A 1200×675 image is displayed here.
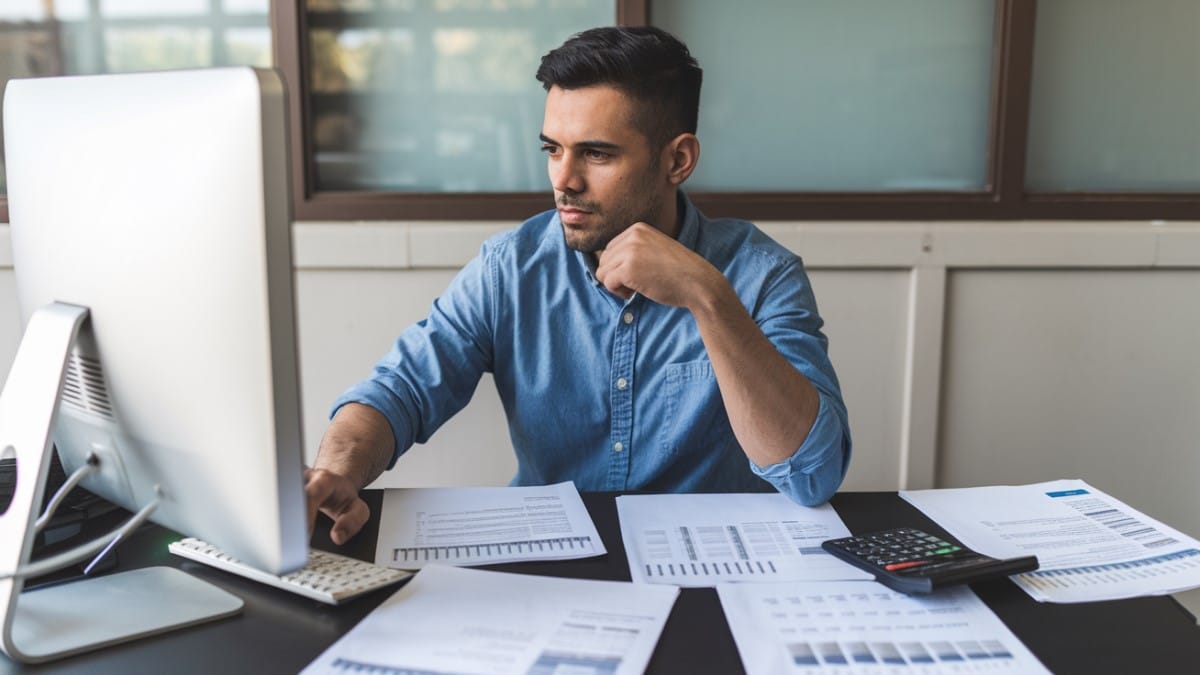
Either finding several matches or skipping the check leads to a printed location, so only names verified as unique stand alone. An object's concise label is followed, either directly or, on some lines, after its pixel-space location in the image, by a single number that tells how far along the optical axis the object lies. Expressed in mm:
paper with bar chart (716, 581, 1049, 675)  809
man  1479
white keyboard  922
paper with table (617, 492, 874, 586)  1000
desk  814
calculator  940
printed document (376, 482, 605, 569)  1049
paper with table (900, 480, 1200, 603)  977
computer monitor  703
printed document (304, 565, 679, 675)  800
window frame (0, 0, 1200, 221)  2322
